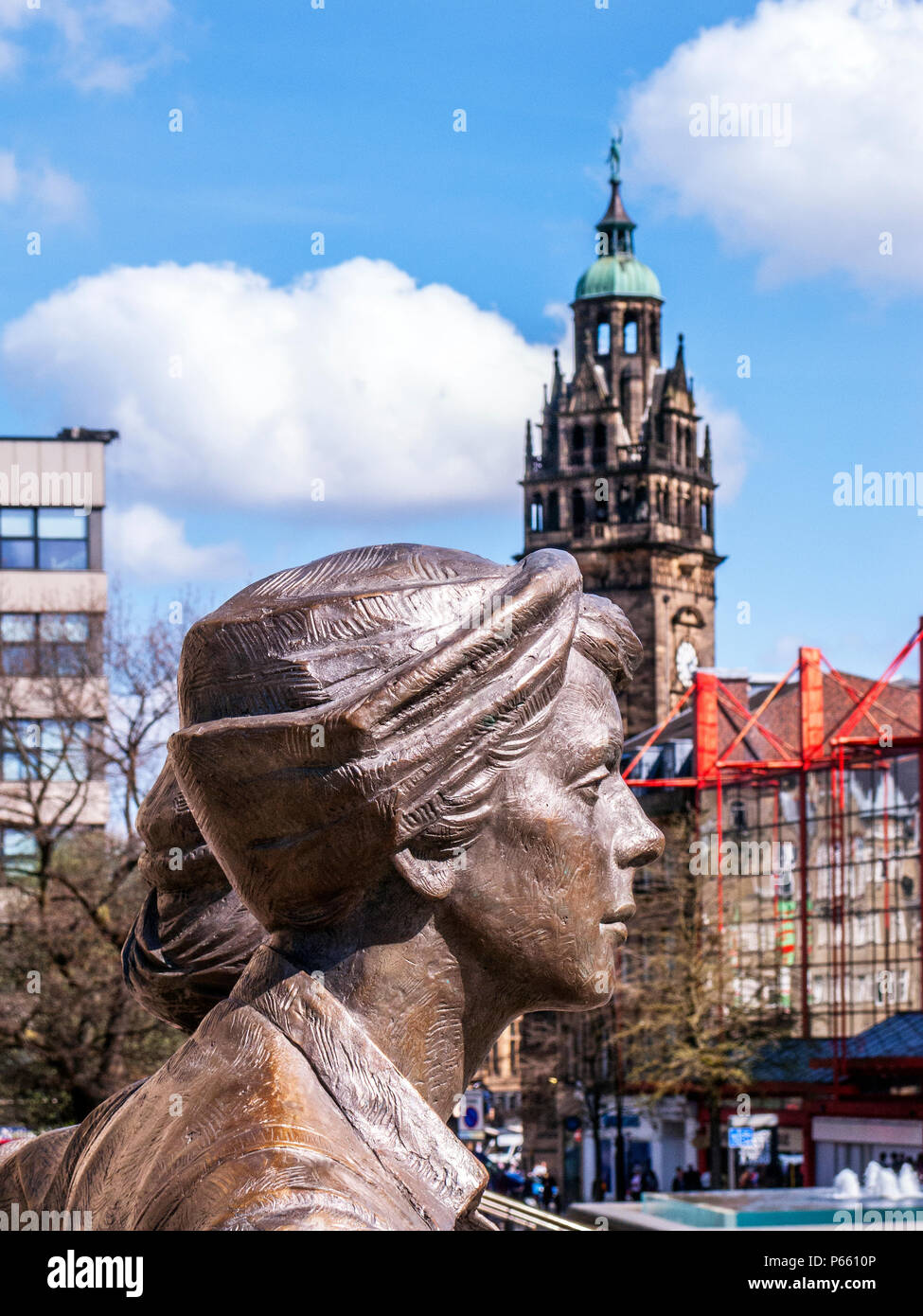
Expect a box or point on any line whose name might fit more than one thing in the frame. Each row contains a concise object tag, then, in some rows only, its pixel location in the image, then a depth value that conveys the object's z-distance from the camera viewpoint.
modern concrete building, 24.86
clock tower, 85.31
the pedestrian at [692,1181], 36.47
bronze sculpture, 1.97
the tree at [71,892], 22.12
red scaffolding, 37.28
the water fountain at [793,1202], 15.72
